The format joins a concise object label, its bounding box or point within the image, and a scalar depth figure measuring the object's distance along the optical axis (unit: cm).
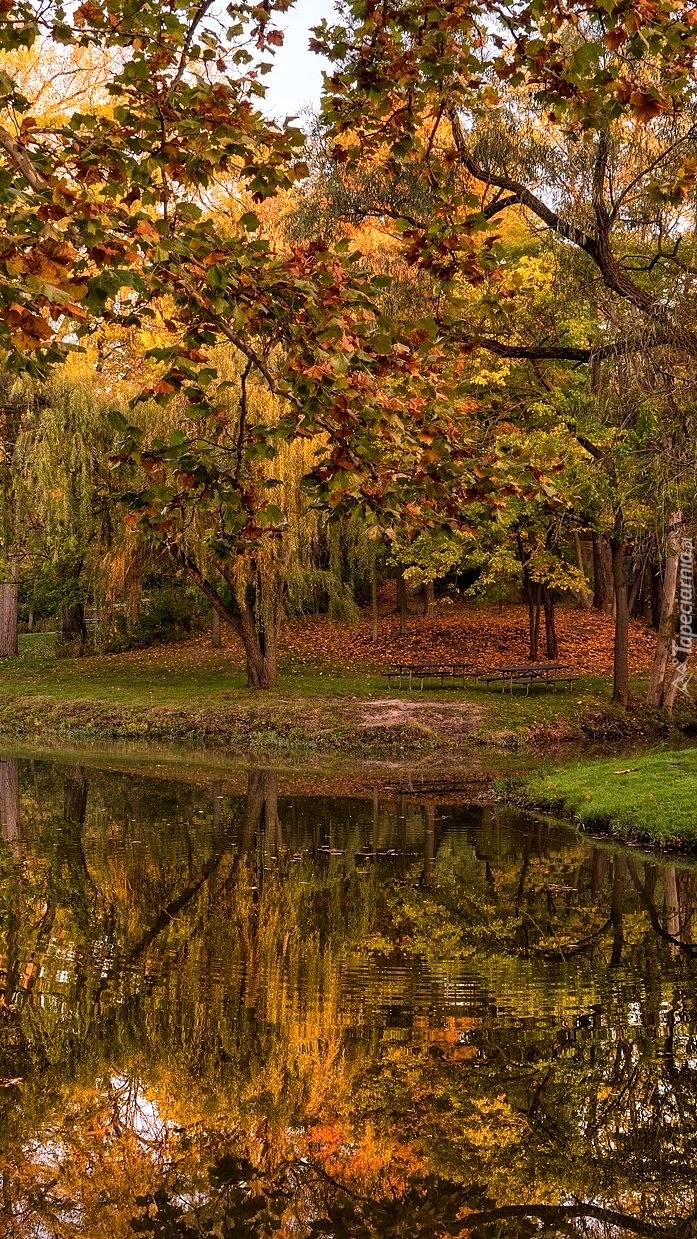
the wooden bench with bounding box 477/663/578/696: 2411
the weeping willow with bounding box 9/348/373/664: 2327
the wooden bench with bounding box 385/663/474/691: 2516
